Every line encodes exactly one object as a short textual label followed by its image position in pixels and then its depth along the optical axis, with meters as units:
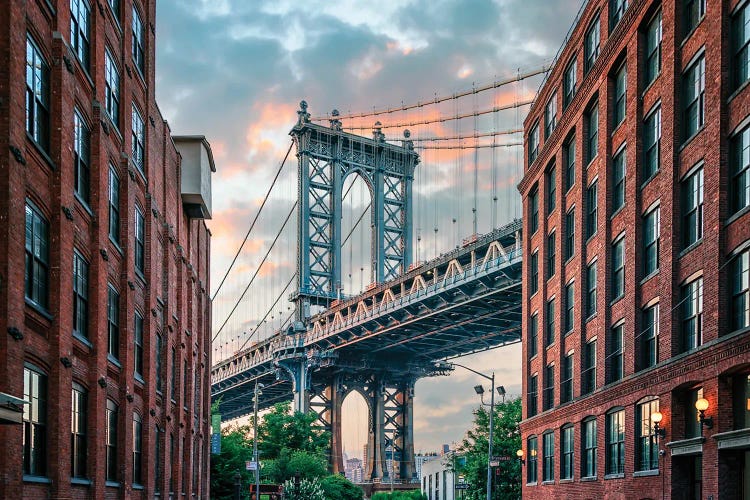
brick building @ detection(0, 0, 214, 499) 20.67
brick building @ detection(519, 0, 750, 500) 27.86
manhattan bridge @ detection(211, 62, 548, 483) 107.19
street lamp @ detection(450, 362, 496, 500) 52.75
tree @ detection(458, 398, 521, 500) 64.19
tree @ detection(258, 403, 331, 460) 101.81
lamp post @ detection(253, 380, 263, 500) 57.82
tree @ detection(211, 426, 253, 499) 65.46
